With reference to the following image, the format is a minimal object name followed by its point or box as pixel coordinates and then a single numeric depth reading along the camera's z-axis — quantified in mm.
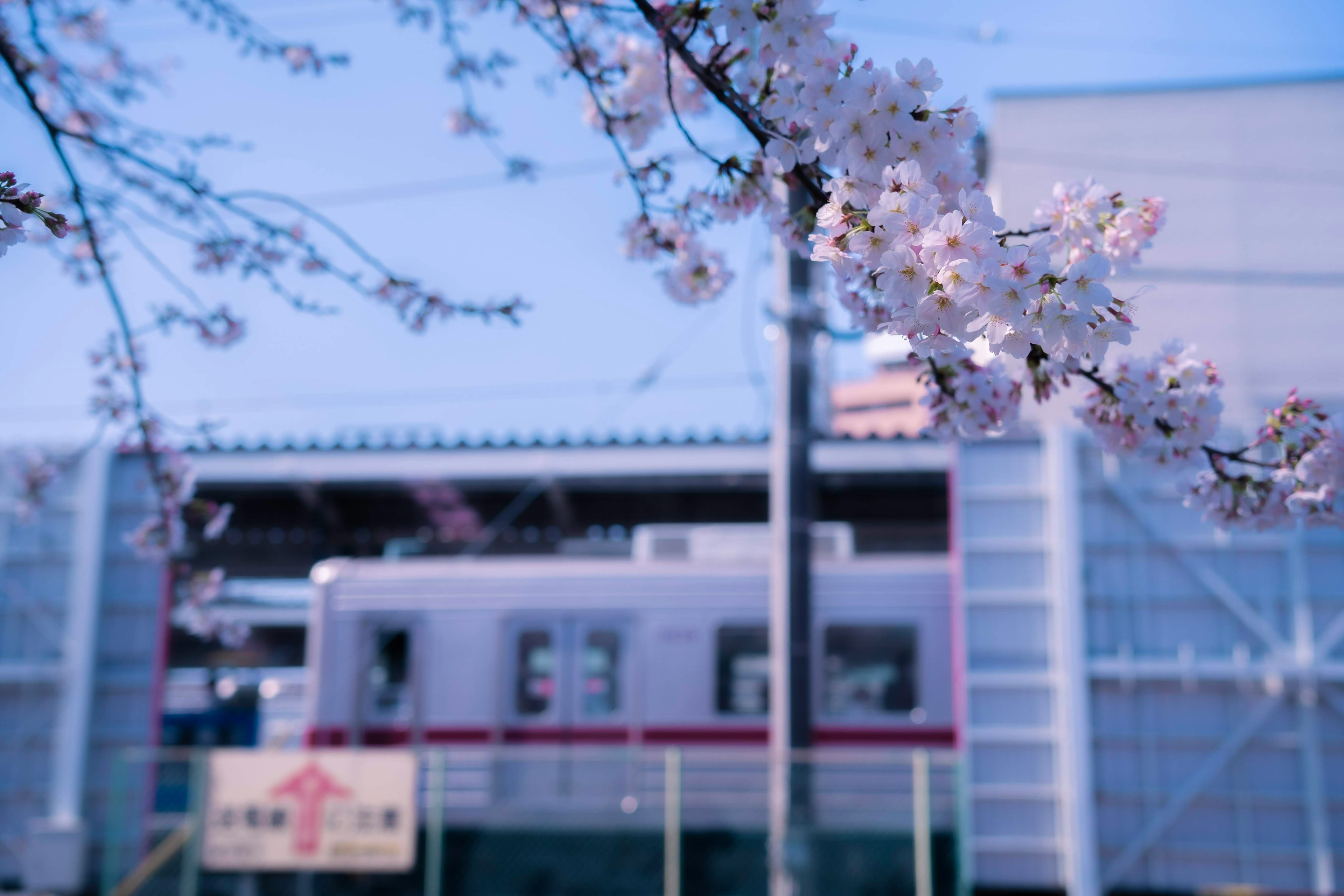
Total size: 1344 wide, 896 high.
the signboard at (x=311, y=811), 8297
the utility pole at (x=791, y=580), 7520
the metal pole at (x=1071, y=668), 8484
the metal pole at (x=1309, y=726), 8336
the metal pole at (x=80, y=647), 9891
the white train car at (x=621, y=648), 10109
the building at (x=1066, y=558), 8586
